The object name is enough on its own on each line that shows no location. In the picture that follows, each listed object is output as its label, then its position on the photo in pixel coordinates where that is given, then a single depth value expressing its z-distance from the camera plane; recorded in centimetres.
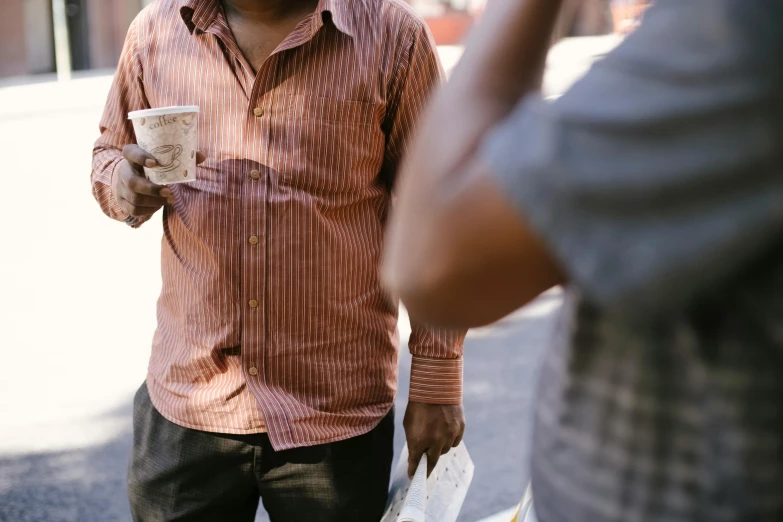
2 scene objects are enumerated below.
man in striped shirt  219
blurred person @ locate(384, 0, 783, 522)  67
